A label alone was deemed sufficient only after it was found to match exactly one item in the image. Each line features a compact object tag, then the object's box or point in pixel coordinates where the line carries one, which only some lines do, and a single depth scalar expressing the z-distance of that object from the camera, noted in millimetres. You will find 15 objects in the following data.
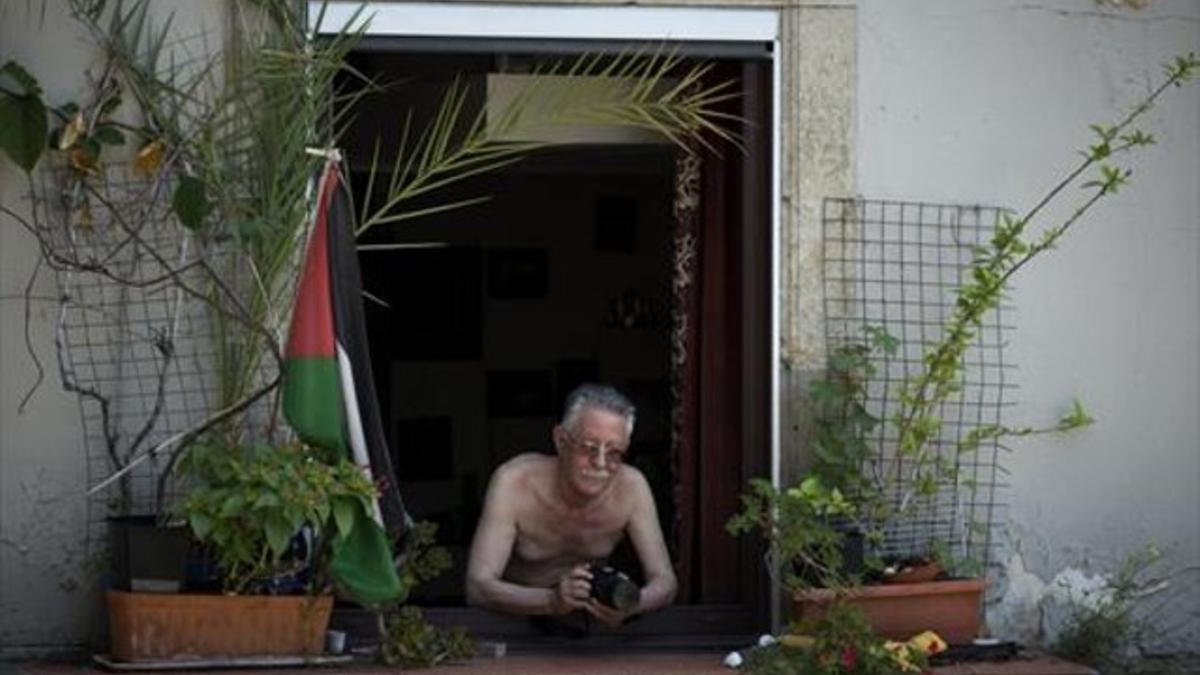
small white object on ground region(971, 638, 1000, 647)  7745
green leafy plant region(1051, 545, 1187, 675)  7953
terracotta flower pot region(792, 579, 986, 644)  7507
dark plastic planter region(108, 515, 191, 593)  7336
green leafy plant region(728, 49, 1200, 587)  7469
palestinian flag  7309
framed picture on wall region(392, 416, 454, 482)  10289
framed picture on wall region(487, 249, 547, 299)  10648
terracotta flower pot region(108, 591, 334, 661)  7289
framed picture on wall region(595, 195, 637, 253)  10312
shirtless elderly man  7641
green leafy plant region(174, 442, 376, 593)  7137
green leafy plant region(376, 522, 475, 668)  7480
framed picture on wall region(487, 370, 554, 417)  10508
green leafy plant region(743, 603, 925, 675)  7281
